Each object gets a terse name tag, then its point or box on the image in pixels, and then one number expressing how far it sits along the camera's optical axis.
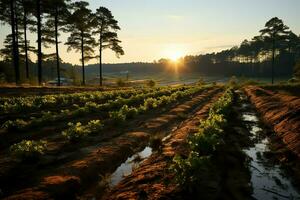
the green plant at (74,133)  11.95
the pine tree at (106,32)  46.47
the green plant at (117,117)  15.94
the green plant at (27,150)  9.47
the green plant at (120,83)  53.53
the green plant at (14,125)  13.27
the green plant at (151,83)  59.56
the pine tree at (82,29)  42.00
